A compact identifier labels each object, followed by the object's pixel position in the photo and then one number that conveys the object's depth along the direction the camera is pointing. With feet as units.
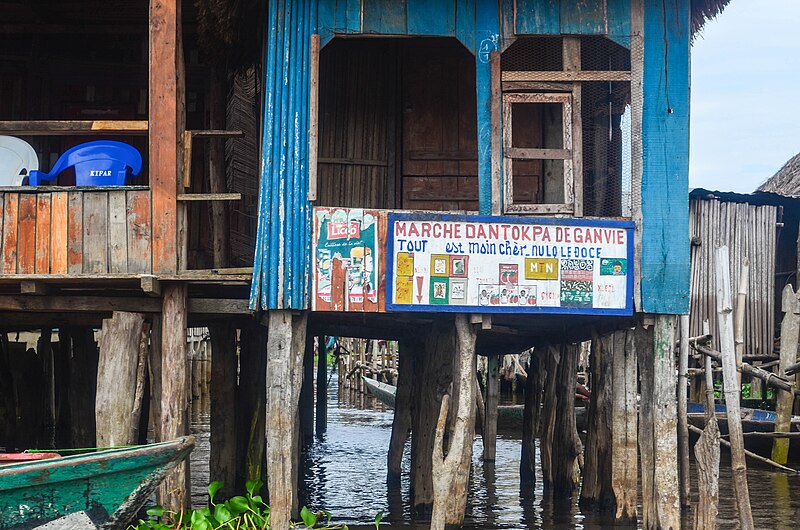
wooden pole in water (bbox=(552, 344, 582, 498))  45.98
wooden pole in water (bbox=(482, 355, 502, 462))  55.98
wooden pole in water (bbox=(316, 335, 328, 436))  63.46
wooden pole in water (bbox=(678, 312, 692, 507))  39.60
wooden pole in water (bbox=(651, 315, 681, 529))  31.55
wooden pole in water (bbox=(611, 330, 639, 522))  36.50
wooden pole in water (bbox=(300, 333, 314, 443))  63.57
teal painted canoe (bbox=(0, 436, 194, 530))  25.85
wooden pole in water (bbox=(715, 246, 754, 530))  32.53
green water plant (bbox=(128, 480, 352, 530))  29.66
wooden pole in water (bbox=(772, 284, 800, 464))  50.75
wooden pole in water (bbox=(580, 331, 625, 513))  41.37
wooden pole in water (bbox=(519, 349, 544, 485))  50.03
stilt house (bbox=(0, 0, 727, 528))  31.07
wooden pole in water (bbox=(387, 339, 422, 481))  48.91
